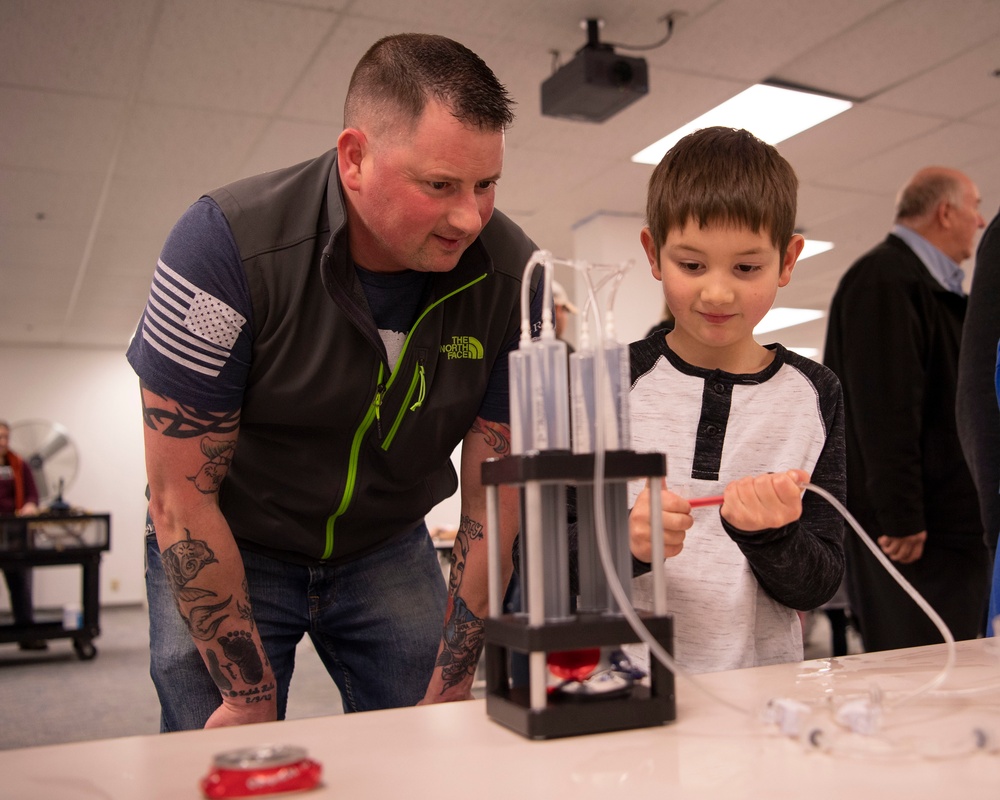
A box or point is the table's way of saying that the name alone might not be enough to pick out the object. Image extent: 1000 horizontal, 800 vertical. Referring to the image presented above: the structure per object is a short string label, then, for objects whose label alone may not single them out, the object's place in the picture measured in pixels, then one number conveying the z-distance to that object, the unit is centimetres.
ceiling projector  344
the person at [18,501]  640
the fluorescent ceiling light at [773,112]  412
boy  105
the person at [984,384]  166
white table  56
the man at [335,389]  118
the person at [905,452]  229
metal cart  594
